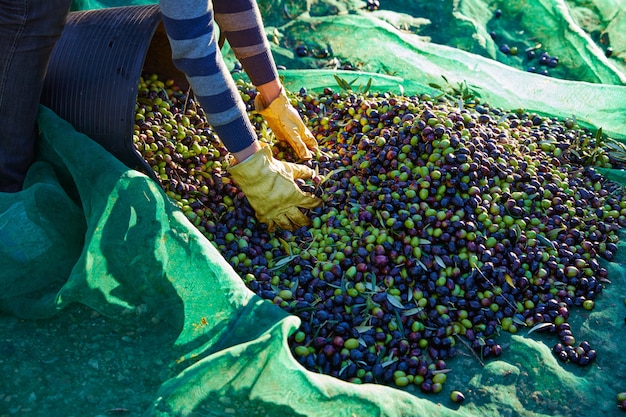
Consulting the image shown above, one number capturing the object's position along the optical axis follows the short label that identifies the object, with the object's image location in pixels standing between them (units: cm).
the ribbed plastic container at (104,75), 269
